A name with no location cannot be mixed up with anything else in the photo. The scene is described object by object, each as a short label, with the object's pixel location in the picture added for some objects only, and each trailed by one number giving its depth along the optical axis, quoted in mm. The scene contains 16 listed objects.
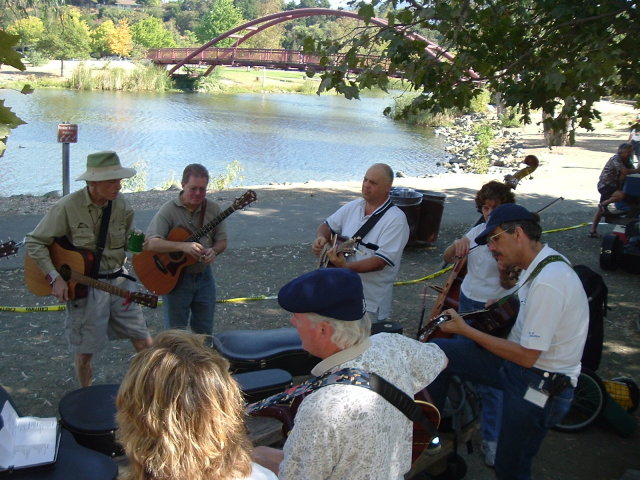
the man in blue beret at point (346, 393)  2049
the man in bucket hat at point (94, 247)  4188
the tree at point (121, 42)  69562
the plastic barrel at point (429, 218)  9539
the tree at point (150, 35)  76000
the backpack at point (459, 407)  3729
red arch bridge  44488
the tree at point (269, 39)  72625
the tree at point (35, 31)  40850
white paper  2525
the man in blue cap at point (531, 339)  2982
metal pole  10344
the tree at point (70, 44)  46625
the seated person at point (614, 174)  10393
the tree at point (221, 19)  89250
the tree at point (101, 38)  69125
